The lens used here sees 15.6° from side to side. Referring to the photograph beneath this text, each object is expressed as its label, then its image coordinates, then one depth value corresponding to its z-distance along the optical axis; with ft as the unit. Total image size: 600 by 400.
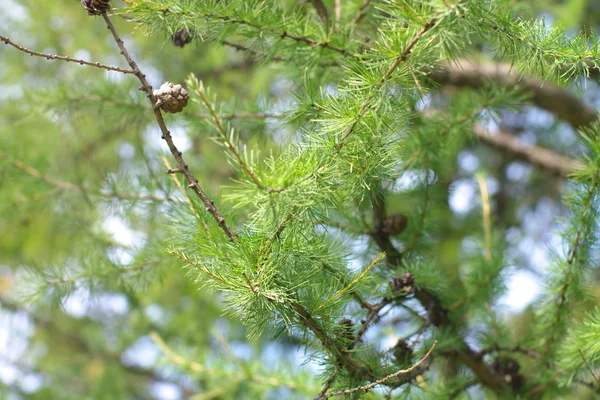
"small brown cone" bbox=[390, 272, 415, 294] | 4.70
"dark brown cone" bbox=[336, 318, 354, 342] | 4.49
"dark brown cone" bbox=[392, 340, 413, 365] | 4.71
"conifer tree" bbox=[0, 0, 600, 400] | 4.37
